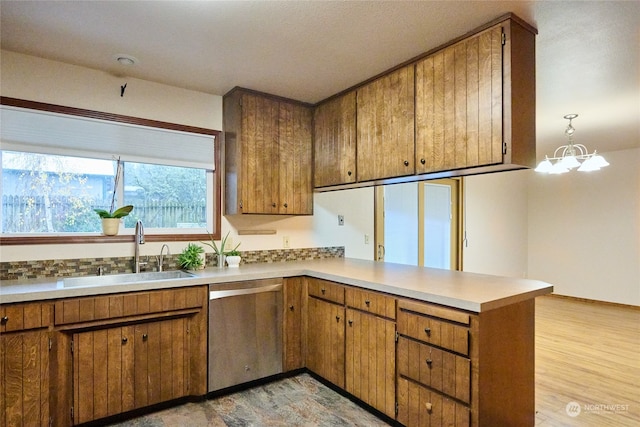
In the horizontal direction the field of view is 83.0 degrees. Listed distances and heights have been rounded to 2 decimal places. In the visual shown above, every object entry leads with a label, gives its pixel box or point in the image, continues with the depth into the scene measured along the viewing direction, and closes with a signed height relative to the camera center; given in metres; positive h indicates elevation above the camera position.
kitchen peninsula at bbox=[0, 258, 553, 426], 1.80 -0.71
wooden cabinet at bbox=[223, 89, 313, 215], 3.01 +0.53
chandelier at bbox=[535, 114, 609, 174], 3.62 +0.54
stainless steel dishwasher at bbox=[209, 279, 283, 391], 2.52 -0.85
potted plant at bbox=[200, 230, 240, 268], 3.06 -0.29
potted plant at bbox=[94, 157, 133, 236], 2.62 -0.02
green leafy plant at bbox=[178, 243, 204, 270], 2.84 -0.35
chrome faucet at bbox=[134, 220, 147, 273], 2.68 -0.19
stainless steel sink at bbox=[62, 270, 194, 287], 2.44 -0.46
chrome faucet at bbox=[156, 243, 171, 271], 2.82 -0.35
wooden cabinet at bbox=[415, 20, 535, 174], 1.96 +0.66
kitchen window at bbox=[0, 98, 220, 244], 2.42 +0.30
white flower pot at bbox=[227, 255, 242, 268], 3.05 -0.39
